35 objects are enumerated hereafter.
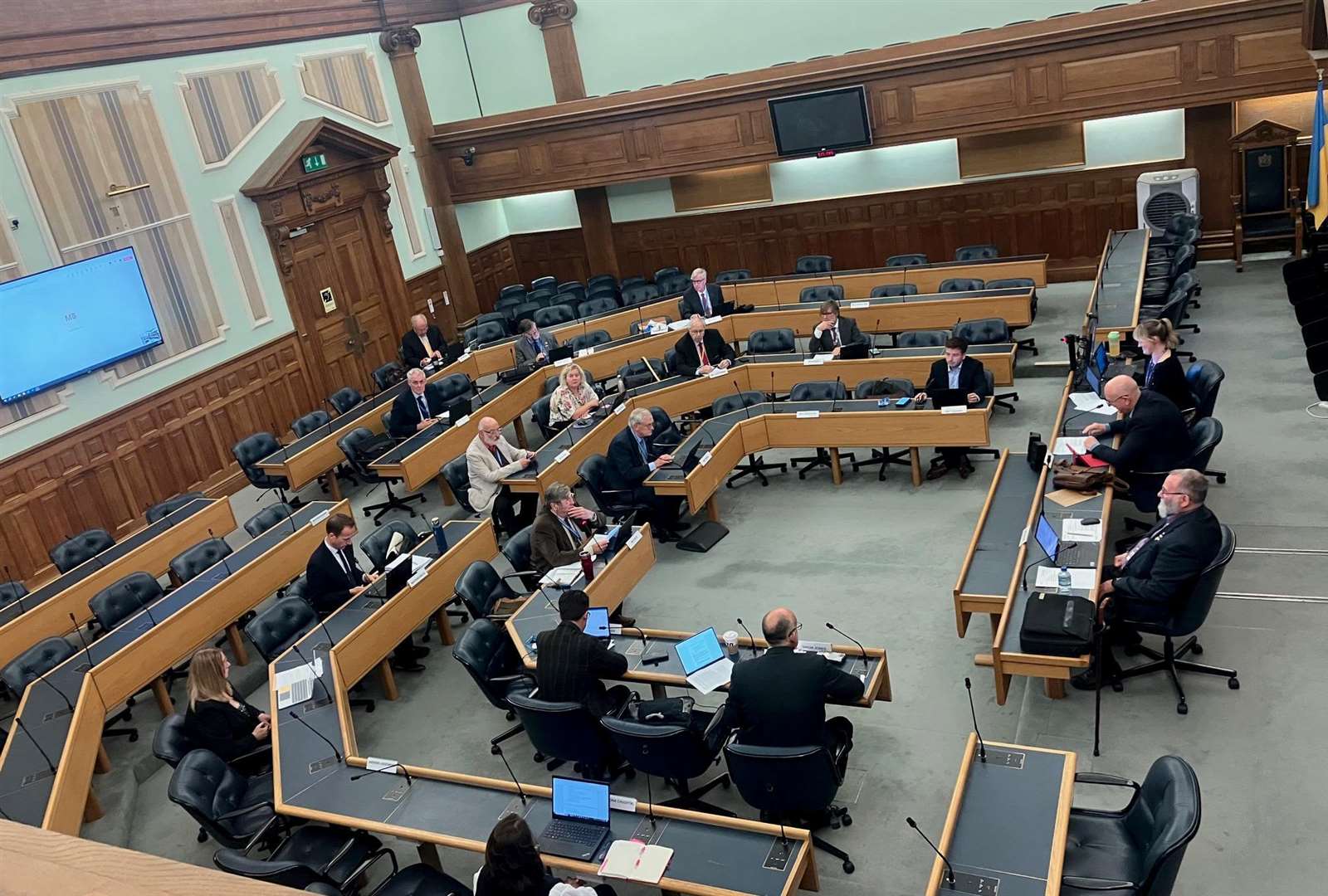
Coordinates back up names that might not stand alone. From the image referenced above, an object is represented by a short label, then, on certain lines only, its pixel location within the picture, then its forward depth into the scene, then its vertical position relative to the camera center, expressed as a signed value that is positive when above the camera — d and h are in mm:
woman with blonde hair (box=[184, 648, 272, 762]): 5703 -2440
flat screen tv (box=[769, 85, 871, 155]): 12867 +66
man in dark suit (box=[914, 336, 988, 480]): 8484 -2224
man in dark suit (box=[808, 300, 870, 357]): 10180 -1971
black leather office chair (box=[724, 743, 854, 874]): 4457 -2713
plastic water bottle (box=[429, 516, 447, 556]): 7471 -2310
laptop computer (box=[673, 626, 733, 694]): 5441 -2630
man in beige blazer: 8586 -2227
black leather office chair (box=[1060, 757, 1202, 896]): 3539 -2747
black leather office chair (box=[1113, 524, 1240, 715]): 5148 -2792
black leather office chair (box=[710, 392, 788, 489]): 9422 -2290
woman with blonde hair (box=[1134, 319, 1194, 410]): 7465 -2123
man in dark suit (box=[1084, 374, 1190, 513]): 6492 -2309
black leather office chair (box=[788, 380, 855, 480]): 9320 -2315
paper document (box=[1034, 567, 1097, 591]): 5484 -2568
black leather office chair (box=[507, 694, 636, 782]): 5250 -2723
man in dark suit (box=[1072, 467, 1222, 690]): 5172 -2433
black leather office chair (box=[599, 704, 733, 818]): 4848 -2691
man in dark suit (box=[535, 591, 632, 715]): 5301 -2399
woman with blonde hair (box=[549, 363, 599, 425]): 9758 -2008
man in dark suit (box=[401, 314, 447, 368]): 12367 -1585
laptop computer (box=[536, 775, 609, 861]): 4457 -2723
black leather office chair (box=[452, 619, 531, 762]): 5930 -2642
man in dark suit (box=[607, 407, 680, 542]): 8289 -2299
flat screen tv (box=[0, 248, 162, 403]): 9297 -406
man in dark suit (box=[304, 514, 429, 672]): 7125 -2307
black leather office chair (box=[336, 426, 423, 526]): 10086 -2292
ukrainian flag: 7867 -1111
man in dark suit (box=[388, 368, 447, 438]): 10352 -1943
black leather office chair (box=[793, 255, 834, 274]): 13609 -1718
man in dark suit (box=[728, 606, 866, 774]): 4605 -2383
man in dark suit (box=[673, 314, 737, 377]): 10320 -1948
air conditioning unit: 12250 -1582
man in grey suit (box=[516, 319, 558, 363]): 11656 -1744
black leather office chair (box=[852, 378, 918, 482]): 8914 -2309
